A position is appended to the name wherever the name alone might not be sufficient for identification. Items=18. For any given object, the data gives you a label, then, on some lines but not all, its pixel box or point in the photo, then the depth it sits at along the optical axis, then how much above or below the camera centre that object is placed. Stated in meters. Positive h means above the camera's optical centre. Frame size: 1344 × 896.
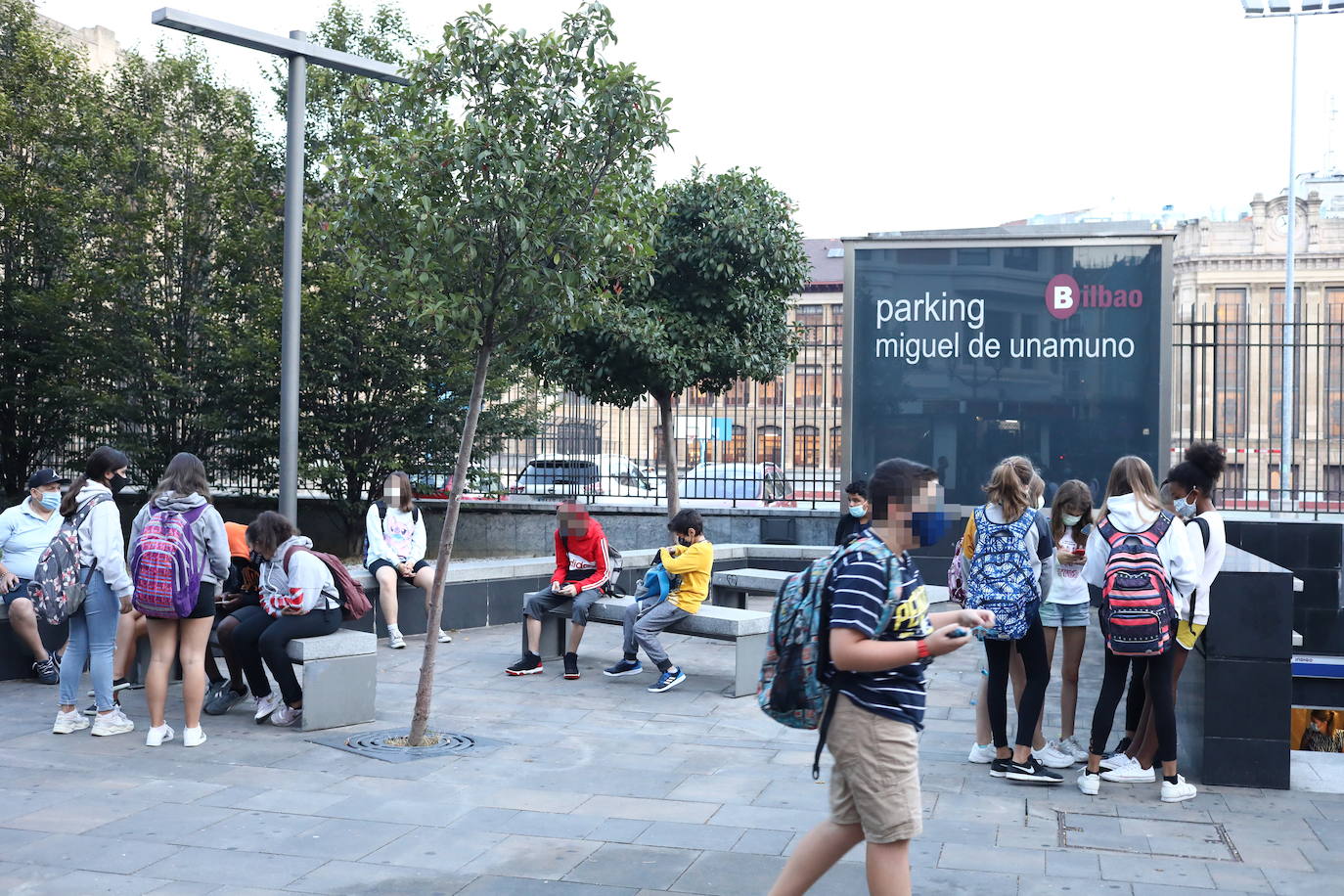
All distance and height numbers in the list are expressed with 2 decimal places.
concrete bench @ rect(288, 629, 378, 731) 7.50 -1.30
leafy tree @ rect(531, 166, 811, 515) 14.12 +1.93
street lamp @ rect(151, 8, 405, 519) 8.73 +2.09
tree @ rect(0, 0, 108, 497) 17.91 +3.47
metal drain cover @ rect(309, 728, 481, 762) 6.90 -1.59
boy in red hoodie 9.39 -0.85
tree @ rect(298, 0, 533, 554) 17.86 +1.06
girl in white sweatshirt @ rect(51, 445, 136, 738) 7.16 -0.74
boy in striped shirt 3.56 -0.60
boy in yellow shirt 8.98 -0.90
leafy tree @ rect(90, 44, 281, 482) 17.95 +2.53
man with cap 8.59 -0.57
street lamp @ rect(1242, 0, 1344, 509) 21.31 +8.17
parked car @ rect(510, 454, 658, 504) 17.55 -0.17
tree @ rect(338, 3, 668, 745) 7.02 +1.63
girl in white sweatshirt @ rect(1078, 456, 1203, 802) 6.04 -0.49
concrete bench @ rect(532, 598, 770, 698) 8.84 -1.14
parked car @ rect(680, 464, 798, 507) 16.50 -0.23
